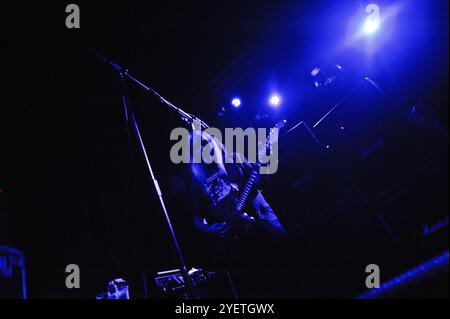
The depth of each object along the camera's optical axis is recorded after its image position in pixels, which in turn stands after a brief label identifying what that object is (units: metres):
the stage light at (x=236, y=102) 5.63
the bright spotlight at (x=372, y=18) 3.97
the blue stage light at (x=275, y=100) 5.50
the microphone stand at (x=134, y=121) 1.94
